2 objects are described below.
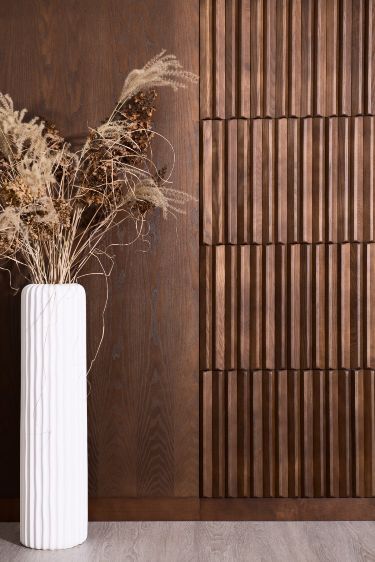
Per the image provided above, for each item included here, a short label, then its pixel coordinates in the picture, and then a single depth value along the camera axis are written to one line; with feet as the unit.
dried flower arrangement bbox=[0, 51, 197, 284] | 6.63
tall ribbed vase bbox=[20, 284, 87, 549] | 6.70
